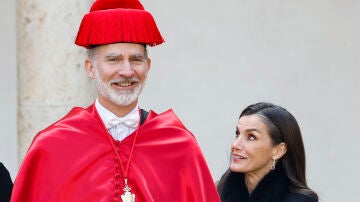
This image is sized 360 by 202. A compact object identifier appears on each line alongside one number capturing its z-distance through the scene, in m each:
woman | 9.78
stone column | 11.41
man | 8.14
